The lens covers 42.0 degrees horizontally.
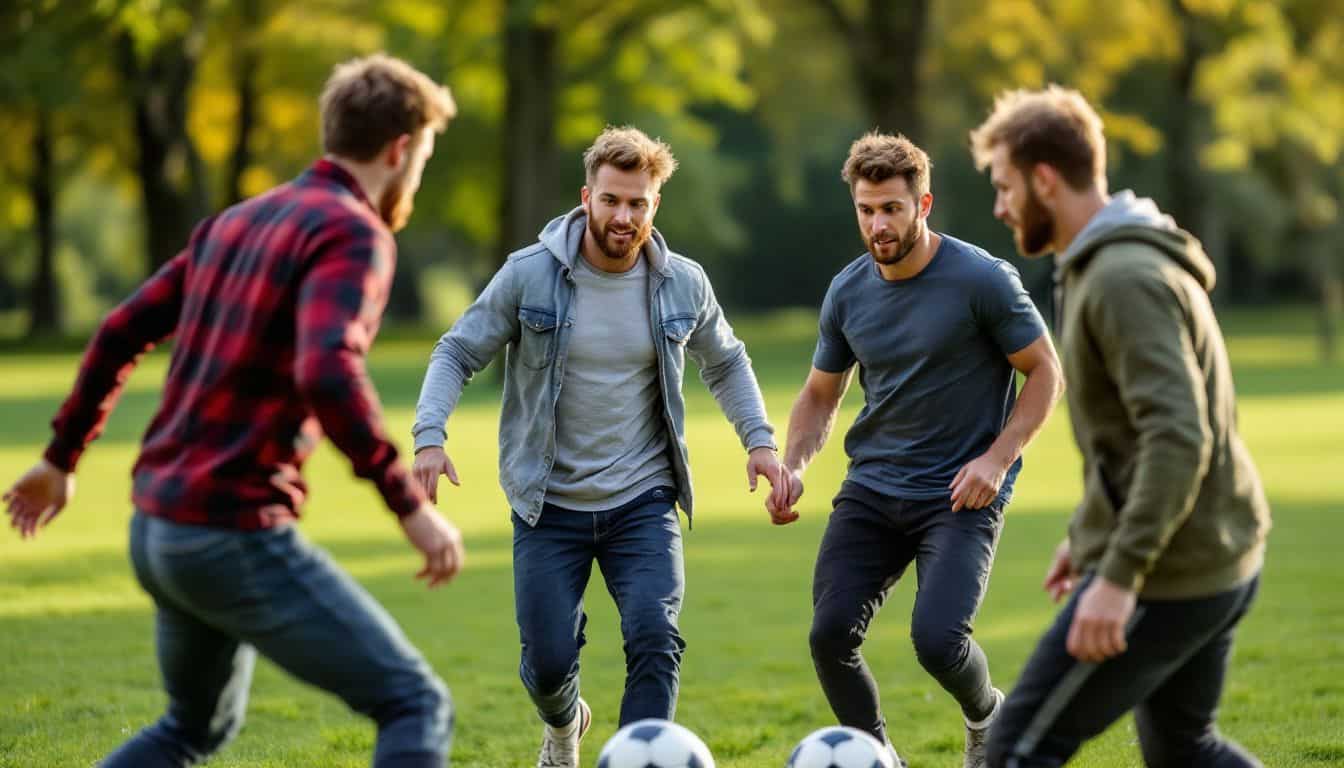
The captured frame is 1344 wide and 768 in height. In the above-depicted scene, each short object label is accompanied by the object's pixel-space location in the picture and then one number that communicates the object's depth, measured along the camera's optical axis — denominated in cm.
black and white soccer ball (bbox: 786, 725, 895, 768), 547
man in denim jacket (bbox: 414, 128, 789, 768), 621
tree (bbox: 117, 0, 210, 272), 3931
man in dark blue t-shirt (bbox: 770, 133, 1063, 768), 615
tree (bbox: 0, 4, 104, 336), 1944
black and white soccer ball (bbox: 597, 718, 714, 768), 545
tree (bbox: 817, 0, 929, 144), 3203
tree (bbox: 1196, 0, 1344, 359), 3538
